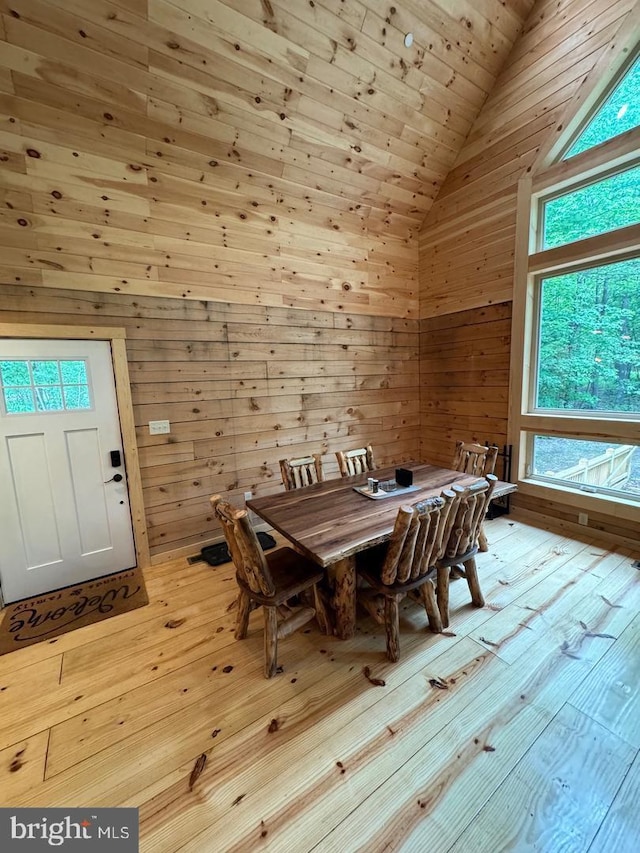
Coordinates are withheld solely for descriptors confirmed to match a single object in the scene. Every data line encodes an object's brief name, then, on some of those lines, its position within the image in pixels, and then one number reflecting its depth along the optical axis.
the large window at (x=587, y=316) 2.84
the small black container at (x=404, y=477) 2.54
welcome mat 2.22
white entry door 2.42
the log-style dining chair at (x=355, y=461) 3.04
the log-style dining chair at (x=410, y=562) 1.69
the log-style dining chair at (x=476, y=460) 2.85
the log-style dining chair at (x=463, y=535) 1.98
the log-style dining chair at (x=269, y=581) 1.67
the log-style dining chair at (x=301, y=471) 2.84
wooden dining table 1.74
